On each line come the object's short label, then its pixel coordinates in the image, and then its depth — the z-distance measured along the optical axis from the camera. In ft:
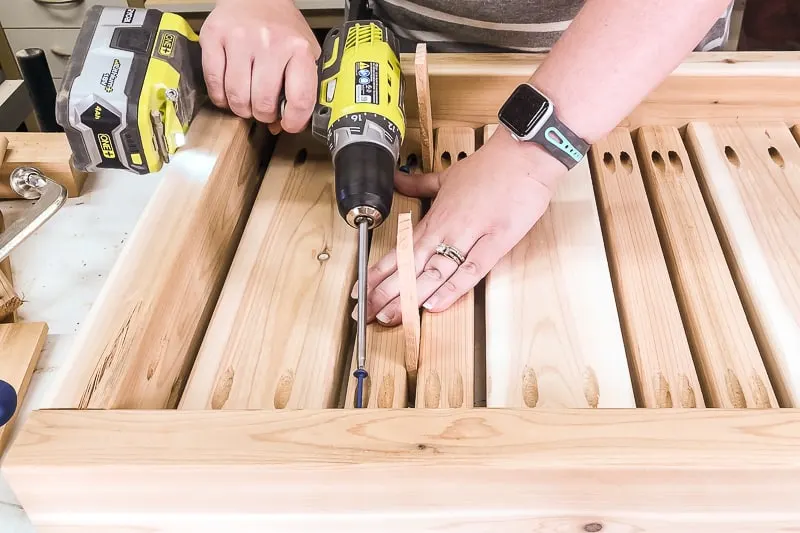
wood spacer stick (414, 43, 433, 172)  2.46
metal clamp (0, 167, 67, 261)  2.35
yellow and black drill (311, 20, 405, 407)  2.33
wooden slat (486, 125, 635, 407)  1.93
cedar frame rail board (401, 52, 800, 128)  2.78
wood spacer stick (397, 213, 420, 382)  1.83
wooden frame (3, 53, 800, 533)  1.50
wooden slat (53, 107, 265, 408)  1.83
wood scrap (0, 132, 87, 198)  2.97
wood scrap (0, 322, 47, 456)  2.32
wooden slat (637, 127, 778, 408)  1.92
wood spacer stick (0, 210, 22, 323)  2.46
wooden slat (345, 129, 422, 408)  1.99
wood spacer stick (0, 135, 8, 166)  2.95
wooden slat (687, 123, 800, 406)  2.02
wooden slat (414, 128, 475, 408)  1.96
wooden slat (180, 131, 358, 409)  2.00
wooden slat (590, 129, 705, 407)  1.95
